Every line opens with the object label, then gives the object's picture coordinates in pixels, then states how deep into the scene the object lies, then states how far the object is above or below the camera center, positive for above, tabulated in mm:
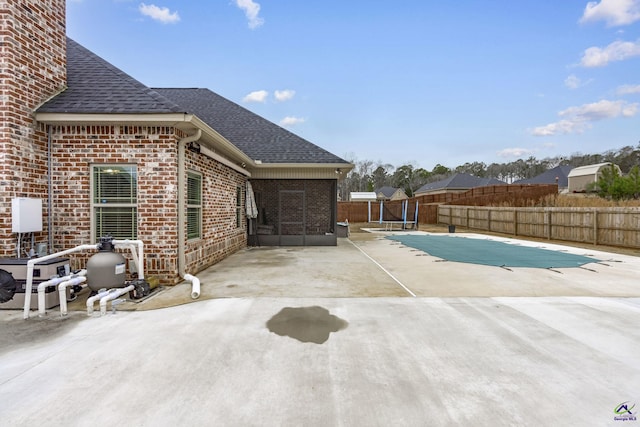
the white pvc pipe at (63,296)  4012 -1190
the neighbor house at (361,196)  50719 +1997
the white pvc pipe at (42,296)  4063 -1200
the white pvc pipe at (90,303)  4094 -1292
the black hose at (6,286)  4324 -1122
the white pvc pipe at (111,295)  4117 -1243
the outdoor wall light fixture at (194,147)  6291 +1280
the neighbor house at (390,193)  62250 +3126
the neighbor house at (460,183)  48094 +4048
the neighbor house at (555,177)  45062 +4781
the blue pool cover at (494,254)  8188 -1487
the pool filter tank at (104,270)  4594 -949
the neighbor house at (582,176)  37688 +4264
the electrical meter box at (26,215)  4613 -118
